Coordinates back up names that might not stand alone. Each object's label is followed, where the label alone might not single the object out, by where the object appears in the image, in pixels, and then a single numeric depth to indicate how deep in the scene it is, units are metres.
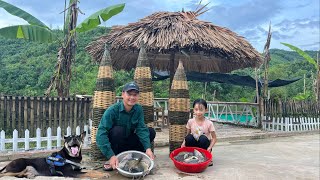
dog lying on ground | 2.85
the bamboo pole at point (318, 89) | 10.29
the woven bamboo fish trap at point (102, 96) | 3.78
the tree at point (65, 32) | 5.10
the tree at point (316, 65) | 9.92
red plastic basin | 3.20
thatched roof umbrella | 5.91
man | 3.05
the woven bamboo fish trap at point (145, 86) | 3.86
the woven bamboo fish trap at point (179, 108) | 3.97
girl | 3.57
